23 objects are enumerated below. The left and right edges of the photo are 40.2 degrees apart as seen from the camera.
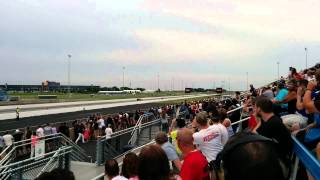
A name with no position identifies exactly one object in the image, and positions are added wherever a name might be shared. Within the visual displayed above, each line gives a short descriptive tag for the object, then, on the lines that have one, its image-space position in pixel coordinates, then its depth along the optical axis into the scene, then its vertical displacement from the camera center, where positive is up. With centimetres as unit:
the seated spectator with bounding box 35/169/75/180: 291 -58
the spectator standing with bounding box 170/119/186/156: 951 -77
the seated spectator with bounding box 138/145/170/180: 328 -59
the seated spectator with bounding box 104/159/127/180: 524 -97
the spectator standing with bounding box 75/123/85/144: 2588 -257
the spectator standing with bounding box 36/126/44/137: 2114 -213
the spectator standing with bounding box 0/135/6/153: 1972 -255
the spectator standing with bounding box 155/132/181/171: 650 -86
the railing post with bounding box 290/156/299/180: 477 -91
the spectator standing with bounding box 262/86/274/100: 1134 -12
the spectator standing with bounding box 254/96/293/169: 504 -46
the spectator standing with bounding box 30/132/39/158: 1531 -210
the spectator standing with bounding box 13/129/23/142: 2195 -240
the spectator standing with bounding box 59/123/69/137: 2313 -216
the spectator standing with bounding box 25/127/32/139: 2160 -228
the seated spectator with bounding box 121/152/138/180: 488 -86
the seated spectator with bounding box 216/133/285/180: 200 -33
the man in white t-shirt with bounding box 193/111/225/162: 629 -73
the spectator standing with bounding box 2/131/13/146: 1980 -234
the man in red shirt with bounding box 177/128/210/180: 491 -82
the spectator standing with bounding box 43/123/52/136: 2211 -212
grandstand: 506 -213
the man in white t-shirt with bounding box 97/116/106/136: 2709 -228
